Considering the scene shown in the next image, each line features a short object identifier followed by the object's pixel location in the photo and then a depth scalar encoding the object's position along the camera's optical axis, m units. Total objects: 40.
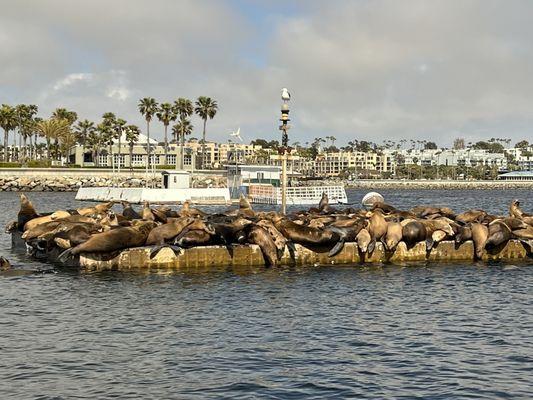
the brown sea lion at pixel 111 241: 23.36
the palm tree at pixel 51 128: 139.75
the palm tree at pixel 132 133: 143.75
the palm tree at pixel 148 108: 132.00
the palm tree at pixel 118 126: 144.25
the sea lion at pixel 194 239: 24.22
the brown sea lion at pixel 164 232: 24.55
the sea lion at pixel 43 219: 29.25
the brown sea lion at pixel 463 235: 27.16
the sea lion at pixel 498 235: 27.03
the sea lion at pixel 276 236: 25.00
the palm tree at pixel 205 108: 139.88
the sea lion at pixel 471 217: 30.45
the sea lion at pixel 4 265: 24.22
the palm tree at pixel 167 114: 133.12
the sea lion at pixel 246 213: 29.87
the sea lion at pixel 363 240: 25.80
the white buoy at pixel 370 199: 70.19
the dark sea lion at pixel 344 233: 25.64
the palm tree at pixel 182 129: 138.12
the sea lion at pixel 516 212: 32.31
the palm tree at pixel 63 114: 158.38
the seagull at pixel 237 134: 74.74
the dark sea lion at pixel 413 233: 26.55
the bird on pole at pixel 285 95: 37.59
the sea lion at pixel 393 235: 26.11
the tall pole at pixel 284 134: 37.86
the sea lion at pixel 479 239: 26.98
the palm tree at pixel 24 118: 144.50
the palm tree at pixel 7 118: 141.25
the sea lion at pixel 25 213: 31.88
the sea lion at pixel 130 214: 30.69
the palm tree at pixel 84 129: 161.00
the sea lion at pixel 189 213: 30.00
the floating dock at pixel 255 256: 23.70
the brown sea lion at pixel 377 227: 26.30
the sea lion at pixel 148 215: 27.88
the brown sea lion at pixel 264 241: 24.75
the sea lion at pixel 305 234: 25.44
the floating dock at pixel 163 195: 67.88
